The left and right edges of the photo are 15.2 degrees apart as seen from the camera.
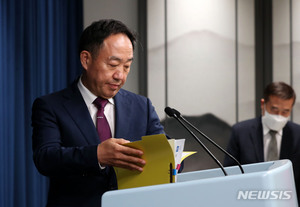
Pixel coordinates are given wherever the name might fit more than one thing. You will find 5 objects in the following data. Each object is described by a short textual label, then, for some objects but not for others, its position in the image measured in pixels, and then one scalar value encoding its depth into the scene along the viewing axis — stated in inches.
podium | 136.3
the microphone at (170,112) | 164.8
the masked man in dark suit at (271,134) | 224.2
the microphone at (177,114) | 164.7
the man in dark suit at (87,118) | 169.2
